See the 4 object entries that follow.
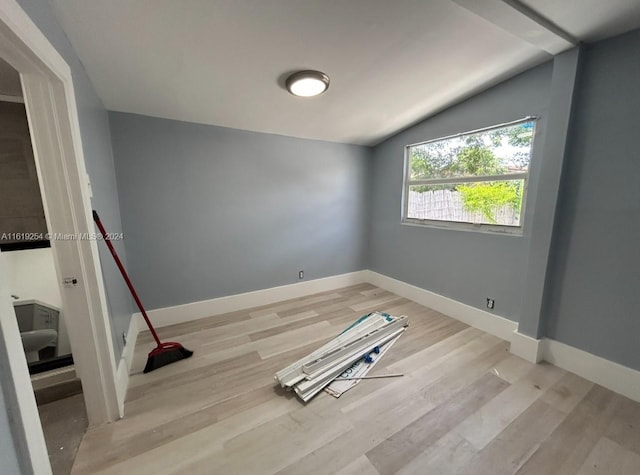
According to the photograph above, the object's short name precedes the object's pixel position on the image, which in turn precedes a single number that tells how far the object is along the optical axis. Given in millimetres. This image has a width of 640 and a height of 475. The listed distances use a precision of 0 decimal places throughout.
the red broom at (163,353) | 1980
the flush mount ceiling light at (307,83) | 1942
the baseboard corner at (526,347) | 2078
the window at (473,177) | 2322
